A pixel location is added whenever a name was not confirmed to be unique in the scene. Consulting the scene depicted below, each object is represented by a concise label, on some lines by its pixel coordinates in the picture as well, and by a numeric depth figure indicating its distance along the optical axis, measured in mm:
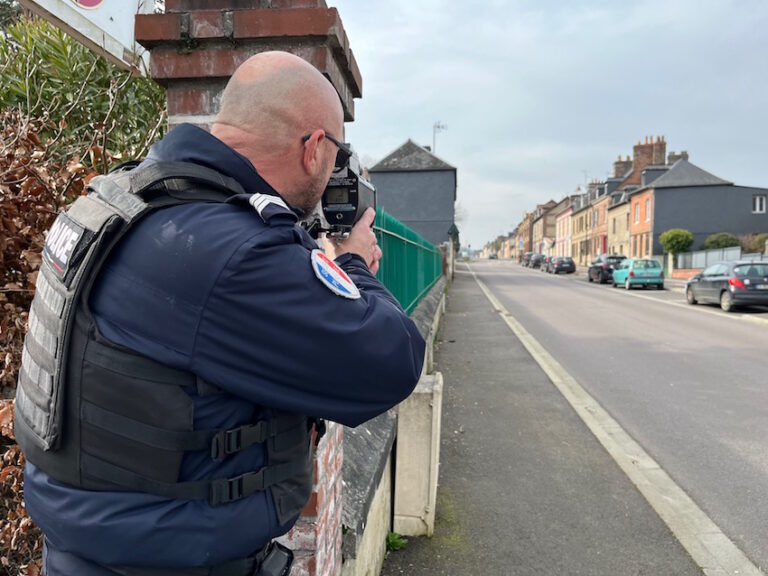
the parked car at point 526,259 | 68038
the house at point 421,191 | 41531
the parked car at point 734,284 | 14648
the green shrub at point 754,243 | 31625
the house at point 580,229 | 64062
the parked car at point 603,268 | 30016
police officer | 1077
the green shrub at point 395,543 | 3338
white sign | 2229
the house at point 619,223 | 48438
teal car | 25016
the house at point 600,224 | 55281
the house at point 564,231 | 74944
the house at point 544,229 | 91462
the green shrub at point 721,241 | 34156
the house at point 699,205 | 39750
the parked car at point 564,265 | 44781
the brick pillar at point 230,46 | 1948
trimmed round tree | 35656
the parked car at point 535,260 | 59312
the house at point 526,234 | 111525
